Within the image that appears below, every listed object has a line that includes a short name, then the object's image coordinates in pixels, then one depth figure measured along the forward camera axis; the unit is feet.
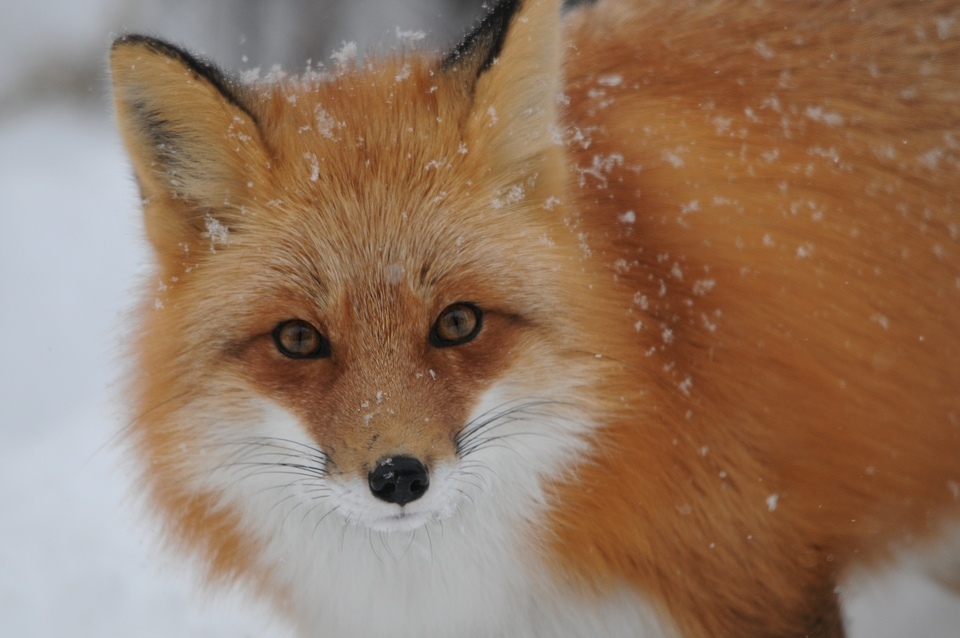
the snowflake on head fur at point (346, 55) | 17.68
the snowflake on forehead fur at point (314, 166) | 14.89
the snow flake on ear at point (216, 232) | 15.38
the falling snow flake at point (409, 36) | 18.44
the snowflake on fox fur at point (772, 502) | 16.74
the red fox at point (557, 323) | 14.56
